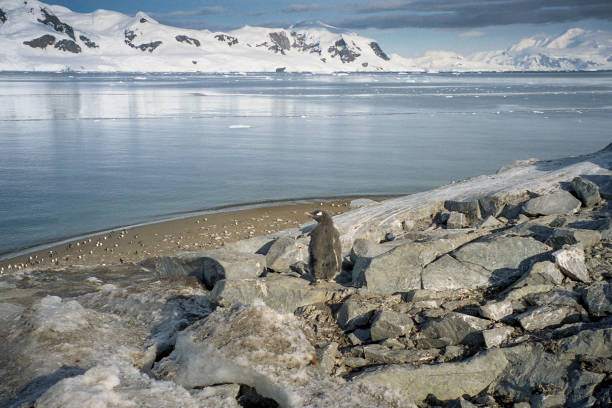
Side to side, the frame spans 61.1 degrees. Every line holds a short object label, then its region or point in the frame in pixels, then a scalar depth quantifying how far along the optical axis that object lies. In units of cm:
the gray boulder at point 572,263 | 520
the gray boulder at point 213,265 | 638
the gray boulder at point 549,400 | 369
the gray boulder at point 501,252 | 573
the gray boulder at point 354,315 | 495
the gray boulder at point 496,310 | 470
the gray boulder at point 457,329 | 447
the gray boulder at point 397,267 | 551
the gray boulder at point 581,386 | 365
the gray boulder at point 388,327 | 460
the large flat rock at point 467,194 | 799
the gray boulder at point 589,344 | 394
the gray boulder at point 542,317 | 452
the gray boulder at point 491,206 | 791
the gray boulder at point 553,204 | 727
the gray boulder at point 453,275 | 552
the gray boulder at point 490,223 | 720
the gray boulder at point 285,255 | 701
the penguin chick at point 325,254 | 593
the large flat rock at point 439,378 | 394
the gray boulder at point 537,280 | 505
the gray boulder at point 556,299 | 472
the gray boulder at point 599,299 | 455
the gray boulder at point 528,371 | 388
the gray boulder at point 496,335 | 434
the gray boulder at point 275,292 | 530
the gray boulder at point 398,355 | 428
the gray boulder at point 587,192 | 738
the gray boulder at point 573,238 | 571
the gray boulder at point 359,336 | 469
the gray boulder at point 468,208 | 800
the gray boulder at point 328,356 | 409
